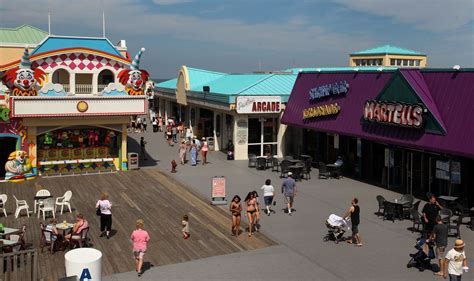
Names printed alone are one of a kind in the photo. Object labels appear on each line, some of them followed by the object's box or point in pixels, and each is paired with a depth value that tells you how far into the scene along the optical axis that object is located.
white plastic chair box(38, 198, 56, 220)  17.05
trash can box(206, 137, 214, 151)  34.03
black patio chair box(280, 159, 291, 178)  24.36
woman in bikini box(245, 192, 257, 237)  15.06
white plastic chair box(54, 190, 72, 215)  17.86
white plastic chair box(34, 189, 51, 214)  17.75
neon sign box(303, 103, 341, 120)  25.19
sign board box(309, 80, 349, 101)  24.86
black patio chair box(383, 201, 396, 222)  16.80
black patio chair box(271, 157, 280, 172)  26.34
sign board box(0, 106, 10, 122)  23.19
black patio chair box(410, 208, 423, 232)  15.45
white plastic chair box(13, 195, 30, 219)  17.17
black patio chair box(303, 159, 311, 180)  24.52
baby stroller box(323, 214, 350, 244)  14.49
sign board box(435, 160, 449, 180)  18.88
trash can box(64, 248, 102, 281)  9.75
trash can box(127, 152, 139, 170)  26.52
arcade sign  28.67
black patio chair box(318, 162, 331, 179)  24.14
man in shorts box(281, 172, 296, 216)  17.55
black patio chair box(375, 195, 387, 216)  17.30
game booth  23.38
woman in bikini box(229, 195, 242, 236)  14.70
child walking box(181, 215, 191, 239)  14.83
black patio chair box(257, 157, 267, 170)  26.19
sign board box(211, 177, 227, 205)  18.92
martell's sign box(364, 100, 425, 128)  19.25
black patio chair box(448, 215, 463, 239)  14.94
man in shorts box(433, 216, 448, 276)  12.19
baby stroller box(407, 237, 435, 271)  12.29
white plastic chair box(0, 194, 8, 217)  17.28
